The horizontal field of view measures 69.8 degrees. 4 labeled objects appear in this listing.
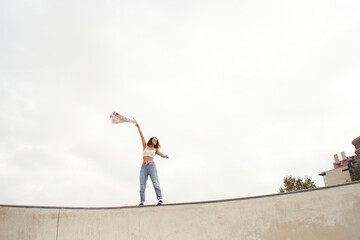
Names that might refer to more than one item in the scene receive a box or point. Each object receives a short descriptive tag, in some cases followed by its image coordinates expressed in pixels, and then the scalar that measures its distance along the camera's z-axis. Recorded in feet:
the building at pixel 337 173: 151.30
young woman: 21.47
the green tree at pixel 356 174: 94.32
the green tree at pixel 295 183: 98.07
